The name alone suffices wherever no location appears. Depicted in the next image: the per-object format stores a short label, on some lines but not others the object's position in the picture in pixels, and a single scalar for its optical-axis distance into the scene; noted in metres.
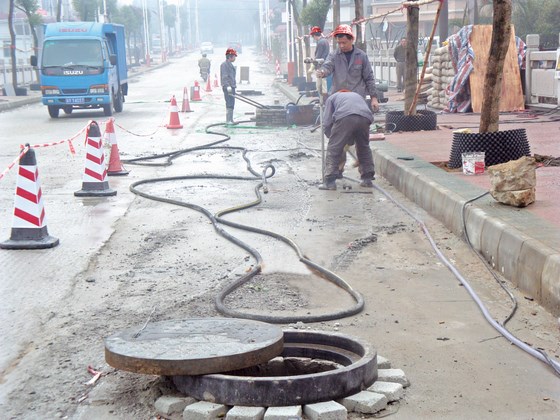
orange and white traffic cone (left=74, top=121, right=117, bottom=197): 11.43
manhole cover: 4.38
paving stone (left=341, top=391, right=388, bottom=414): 4.28
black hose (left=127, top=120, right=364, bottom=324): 5.76
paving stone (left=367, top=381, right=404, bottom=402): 4.41
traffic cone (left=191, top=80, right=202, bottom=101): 35.38
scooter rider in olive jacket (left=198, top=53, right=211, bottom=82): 50.91
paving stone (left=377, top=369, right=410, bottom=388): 4.62
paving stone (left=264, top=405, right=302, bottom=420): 4.10
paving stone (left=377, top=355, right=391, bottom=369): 4.80
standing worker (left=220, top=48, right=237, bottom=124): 21.83
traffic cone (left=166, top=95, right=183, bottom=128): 22.20
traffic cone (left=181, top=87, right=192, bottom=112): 28.43
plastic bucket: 10.57
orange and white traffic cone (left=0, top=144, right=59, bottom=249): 8.45
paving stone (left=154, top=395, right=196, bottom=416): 4.29
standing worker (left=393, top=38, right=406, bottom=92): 29.92
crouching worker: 11.14
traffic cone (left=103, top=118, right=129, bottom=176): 13.40
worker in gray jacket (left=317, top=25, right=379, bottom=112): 12.38
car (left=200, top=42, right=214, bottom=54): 118.60
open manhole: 4.23
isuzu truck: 25.89
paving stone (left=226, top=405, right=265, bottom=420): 4.11
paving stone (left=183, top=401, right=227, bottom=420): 4.19
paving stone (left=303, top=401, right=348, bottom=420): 4.14
